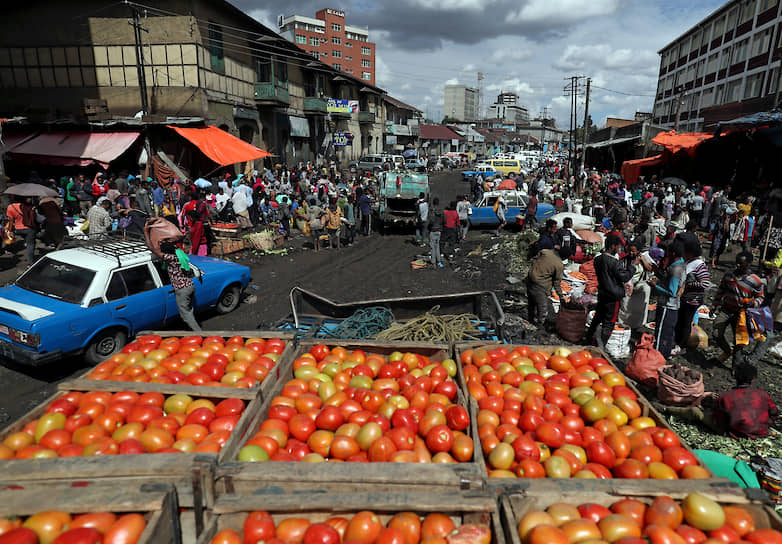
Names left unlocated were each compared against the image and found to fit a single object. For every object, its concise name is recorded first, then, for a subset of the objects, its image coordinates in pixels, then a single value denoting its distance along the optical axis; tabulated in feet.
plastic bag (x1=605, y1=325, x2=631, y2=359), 24.91
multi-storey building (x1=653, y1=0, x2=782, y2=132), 119.75
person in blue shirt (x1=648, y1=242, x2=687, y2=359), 21.84
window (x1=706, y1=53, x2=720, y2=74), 152.11
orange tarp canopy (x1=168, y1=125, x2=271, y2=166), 62.28
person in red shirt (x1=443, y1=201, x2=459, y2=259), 47.37
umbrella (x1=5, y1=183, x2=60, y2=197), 39.88
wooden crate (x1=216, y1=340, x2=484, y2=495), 9.32
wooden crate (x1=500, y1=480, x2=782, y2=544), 8.87
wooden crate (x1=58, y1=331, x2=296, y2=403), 12.88
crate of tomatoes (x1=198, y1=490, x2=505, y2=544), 8.36
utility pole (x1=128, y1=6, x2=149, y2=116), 58.95
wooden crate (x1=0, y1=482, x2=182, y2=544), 8.48
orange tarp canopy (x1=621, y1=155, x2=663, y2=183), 86.76
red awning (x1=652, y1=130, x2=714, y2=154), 74.02
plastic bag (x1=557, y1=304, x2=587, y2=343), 25.75
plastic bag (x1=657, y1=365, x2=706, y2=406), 18.15
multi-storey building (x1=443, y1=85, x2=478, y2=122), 597.52
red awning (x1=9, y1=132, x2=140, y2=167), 58.23
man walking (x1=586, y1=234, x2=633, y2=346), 22.61
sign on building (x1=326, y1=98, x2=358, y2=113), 115.55
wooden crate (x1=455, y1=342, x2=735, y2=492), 9.28
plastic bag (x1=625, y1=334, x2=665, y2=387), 20.49
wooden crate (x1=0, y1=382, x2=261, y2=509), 9.34
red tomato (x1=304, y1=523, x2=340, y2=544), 8.21
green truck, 59.31
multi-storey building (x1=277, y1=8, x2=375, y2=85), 297.53
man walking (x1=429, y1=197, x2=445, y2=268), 44.17
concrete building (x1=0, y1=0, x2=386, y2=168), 66.85
